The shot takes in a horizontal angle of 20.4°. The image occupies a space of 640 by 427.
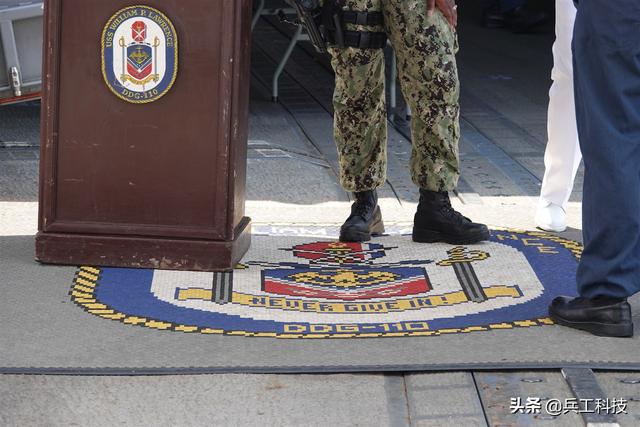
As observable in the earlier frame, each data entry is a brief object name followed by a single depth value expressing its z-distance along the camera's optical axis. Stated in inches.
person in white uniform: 255.9
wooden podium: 221.7
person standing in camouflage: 238.8
